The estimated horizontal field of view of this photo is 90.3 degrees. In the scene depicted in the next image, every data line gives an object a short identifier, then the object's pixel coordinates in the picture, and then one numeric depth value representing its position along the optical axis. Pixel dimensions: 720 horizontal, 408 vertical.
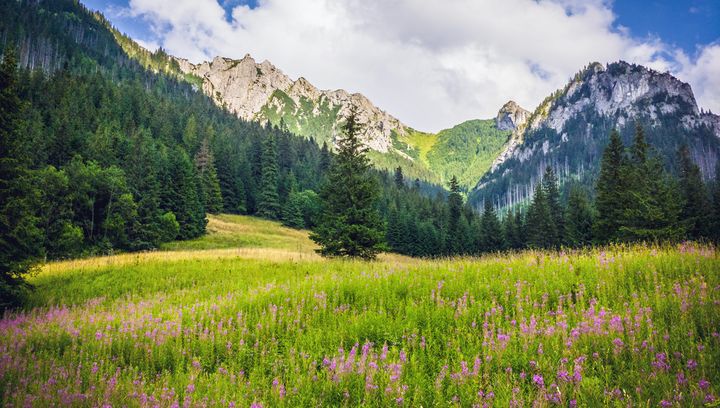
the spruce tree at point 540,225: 60.84
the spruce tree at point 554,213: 60.50
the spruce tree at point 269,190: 83.31
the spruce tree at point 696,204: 41.93
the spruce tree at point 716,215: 41.07
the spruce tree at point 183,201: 53.53
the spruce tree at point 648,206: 29.09
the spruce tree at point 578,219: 52.23
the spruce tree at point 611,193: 33.81
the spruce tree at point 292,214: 79.94
